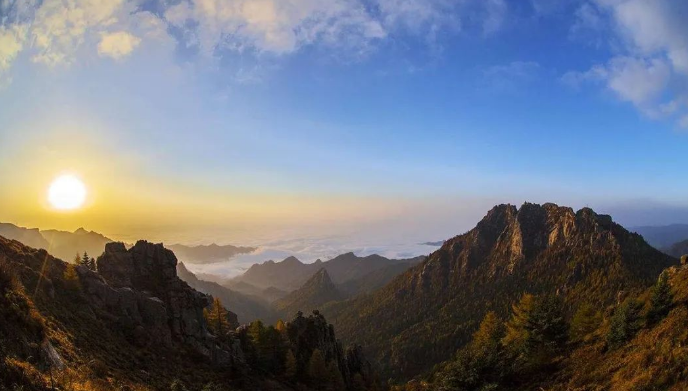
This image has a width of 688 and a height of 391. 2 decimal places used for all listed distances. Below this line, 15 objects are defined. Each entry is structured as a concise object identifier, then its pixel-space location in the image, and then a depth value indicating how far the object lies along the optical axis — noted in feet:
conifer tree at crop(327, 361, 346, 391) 227.20
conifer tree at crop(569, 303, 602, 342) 185.06
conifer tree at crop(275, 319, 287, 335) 256.38
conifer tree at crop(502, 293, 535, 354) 176.85
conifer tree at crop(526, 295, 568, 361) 164.14
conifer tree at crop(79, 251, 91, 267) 231.67
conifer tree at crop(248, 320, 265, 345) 230.07
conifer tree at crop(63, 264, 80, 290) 167.43
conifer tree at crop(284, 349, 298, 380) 220.23
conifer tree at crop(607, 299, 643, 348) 130.21
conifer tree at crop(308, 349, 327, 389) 225.97
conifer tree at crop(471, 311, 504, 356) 227.40
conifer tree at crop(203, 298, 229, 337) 230.17
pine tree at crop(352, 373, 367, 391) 260.05
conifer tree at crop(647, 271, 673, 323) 132.87
